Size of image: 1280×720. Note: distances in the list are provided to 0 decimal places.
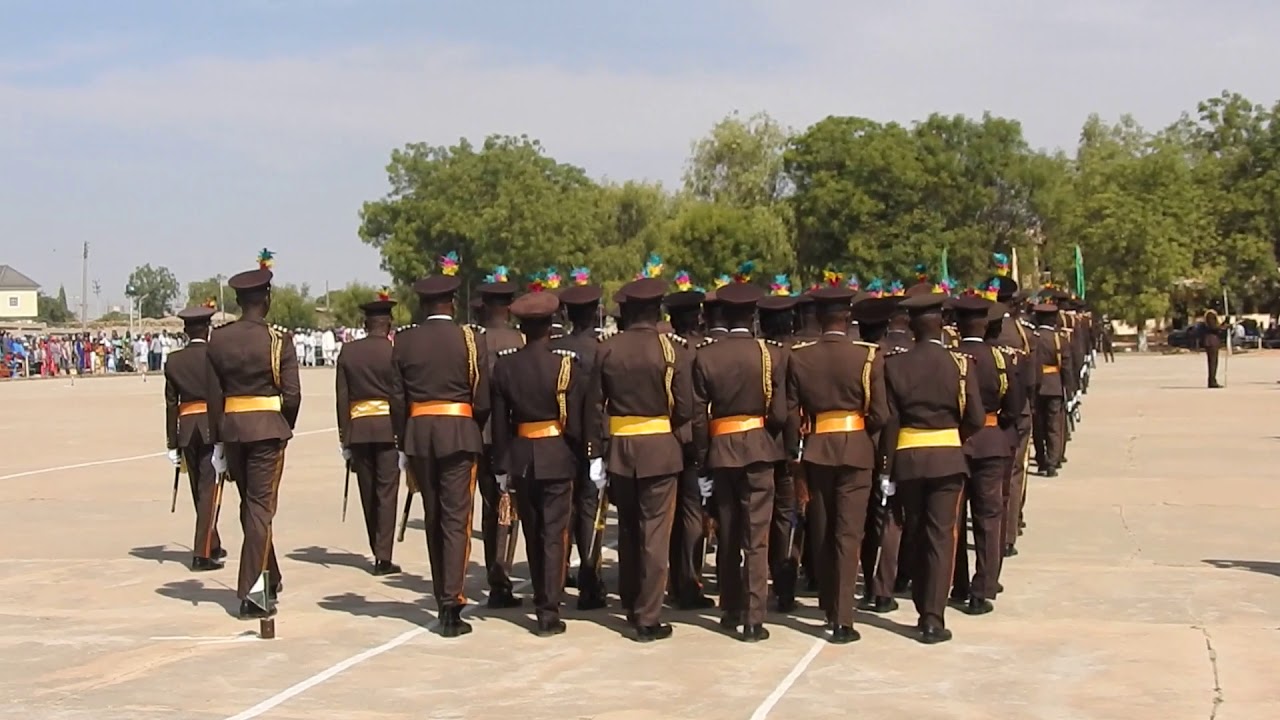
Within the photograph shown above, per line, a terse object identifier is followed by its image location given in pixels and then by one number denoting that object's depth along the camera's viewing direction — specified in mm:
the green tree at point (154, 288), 173625
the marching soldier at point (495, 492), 10461
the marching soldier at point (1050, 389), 16344
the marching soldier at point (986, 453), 9969
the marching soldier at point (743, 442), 9312
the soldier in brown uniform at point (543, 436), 9516
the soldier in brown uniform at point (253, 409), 10094
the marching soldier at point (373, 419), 12094
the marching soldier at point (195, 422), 12211
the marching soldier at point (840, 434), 9227
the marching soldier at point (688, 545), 10227
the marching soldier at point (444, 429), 9516
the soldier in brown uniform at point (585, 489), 10250
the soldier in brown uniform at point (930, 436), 9234
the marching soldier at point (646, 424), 9297
